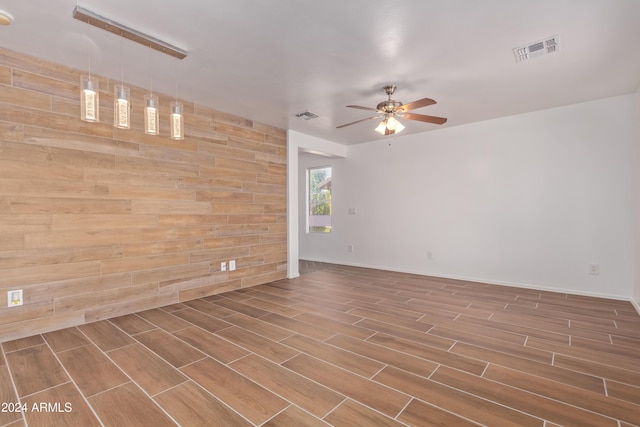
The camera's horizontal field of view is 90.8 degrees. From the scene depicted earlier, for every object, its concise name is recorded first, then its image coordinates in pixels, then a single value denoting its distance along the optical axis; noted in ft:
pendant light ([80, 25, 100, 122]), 6.63
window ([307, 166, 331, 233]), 22.56
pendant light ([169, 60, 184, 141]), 8.20
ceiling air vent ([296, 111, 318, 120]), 14.05
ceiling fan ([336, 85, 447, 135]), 11.01
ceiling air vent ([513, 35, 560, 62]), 8.26
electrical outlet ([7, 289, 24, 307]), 8.47
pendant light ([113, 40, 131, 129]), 7.04
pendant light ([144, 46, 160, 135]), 7.71
